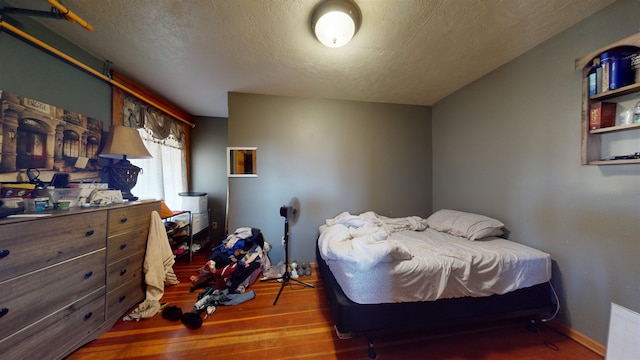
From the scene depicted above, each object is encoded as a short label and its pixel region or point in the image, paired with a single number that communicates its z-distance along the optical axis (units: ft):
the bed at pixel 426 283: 4.36
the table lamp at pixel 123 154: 5.86
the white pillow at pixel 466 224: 6.22
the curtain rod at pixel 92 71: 4.28
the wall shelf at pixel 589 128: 4.11
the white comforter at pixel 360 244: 4.36
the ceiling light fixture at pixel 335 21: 4.14
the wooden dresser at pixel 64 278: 3.40
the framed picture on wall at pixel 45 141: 4.30
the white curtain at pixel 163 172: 8.27
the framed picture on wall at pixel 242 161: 8.66
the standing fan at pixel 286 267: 7.21
